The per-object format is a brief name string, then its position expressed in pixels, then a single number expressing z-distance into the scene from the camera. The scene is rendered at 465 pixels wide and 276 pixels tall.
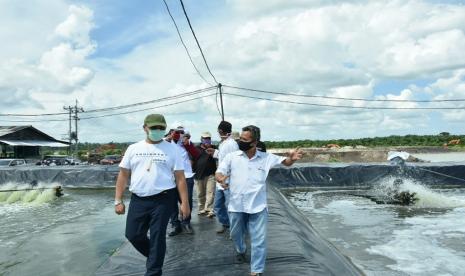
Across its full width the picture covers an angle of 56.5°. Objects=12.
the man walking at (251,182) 4.40
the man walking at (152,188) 4.10
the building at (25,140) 39.06
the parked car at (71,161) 36.22
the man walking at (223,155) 6.11
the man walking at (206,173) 7.18
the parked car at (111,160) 38.81
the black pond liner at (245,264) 4.82
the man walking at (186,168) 6.69
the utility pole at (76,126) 47.97
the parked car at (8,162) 28.64
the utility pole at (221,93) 25.79
